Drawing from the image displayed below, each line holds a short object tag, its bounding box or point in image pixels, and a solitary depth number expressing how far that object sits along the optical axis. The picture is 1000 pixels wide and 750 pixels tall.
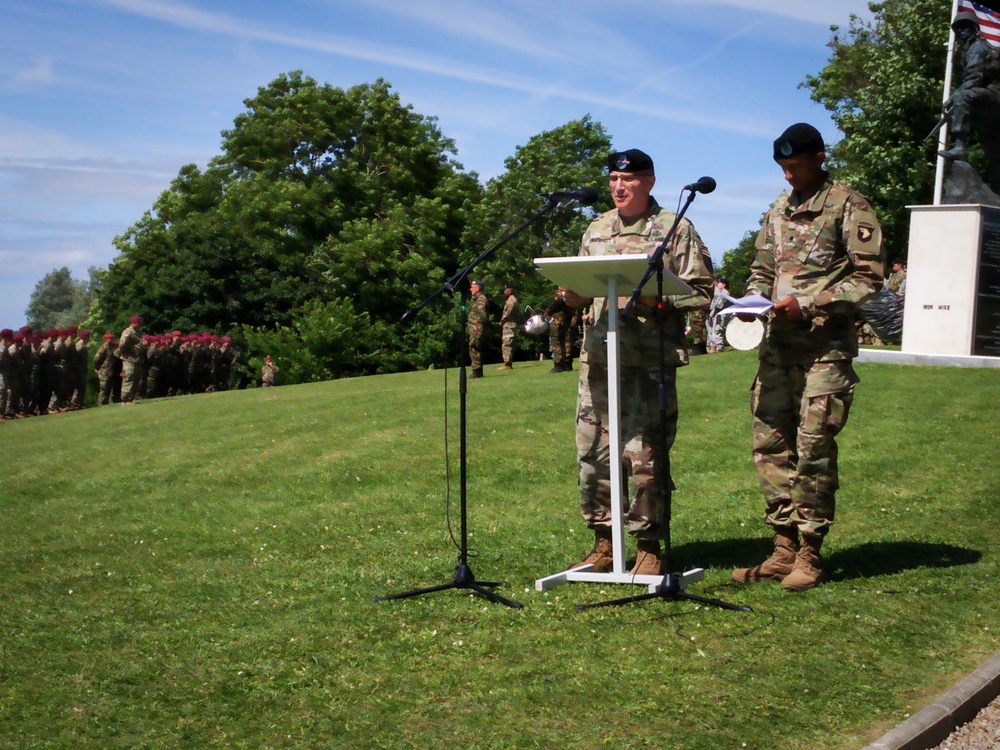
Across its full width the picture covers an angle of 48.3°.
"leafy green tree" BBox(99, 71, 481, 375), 56.00
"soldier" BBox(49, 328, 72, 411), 32.81
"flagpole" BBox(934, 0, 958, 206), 24.24
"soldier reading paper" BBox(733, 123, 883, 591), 6.72
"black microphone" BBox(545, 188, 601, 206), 5.98
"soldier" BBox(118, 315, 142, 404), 33.31
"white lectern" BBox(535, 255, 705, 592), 6.27
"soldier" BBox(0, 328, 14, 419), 30.80
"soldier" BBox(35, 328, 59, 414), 32.41
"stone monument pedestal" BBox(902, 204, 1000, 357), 19.86
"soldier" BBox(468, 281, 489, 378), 27.44
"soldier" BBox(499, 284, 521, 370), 30.17
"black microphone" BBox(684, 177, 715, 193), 6.23
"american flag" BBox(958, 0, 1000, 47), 22.12
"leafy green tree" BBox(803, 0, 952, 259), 39.44
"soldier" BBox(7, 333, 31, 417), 30.98
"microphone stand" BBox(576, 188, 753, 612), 6.13
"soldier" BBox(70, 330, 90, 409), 33.47
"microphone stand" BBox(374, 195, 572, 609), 6.46
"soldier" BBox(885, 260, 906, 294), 30.08
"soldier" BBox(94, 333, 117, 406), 34.38
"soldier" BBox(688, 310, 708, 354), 31.97
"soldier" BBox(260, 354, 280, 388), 41.25
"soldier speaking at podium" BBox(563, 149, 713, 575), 6.88
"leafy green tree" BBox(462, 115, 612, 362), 60.59
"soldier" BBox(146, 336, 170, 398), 36.16
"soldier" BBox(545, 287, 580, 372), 25.55
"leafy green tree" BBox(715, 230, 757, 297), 63.81
